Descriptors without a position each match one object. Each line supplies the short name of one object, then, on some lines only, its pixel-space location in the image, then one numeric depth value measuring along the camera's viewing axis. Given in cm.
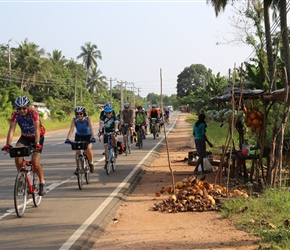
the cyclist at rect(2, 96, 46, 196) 850
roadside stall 1077
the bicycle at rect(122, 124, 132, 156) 1873
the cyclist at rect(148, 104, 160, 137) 2773
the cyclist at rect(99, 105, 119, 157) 1366
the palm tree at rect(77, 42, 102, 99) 9096
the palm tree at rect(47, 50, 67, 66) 7456
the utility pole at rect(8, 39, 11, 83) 5572
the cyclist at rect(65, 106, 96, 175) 1108
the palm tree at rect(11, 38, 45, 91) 5744
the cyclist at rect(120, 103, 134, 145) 1883
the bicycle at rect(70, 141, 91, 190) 1086
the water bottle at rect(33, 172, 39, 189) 906
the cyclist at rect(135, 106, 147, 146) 2297
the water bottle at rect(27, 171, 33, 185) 874
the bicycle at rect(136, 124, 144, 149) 2227
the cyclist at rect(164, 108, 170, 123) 4526
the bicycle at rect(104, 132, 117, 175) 1351
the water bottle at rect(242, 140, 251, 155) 1147
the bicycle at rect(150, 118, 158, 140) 2780
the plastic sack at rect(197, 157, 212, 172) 1319
